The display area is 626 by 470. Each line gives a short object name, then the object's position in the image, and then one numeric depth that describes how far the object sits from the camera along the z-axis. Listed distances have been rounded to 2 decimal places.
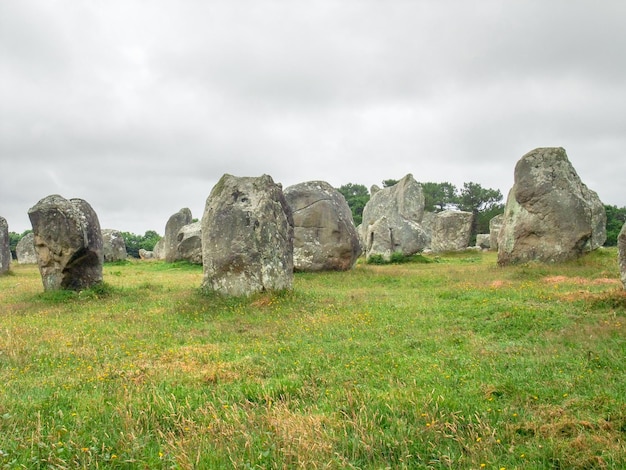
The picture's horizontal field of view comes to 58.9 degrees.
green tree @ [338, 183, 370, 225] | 79.25
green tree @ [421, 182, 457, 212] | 83.23
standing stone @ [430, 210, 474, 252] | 46.31
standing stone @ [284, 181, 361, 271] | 25.45
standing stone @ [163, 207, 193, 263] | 40.41
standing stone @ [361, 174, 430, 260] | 34.16
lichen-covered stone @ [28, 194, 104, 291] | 18.16
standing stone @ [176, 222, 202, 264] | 34.03
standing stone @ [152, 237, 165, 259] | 49.94
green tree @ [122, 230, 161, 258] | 73.00
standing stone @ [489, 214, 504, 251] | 44.50
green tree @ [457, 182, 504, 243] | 71.00
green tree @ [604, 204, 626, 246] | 45.97
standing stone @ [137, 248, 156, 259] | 56.19
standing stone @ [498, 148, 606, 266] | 22.36
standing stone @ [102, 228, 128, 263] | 41.12
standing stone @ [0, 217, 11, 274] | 29.75
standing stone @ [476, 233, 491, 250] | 48.10
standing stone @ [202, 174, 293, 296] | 16.42
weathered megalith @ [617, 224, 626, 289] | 12.10
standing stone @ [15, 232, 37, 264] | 45.47
